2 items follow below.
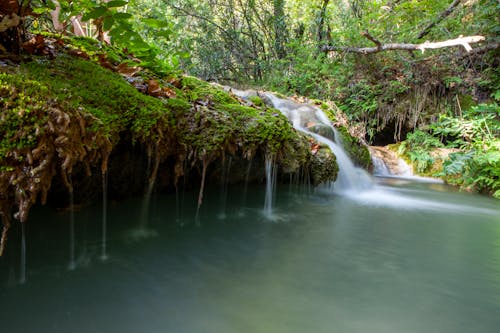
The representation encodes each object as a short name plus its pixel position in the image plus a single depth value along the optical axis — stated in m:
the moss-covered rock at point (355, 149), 7.12
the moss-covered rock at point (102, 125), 1.45
